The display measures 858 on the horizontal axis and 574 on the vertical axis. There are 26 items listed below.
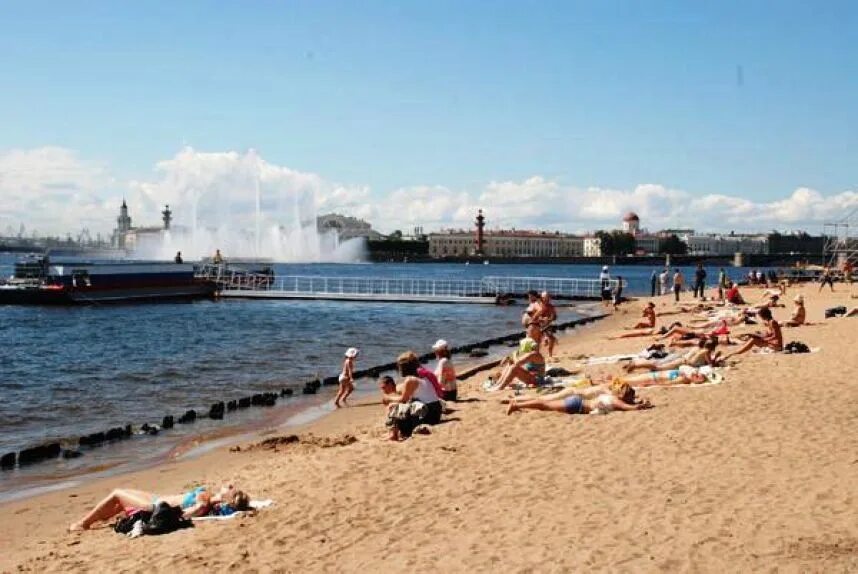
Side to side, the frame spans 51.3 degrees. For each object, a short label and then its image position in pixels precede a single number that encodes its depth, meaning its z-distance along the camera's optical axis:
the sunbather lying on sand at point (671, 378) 13.92
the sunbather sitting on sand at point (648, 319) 25.50
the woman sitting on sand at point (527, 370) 14.71
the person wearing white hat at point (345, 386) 16.94
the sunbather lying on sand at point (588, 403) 11.87
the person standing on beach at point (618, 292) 44.48
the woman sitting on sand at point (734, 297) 33.16
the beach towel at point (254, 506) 8.01
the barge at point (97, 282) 52.53
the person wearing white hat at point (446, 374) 13.80
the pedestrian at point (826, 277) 48.51
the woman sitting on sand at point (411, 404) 11.48
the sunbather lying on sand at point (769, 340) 17.61
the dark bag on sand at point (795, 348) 17.50
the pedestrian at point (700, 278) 41.25
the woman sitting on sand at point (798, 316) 24.84
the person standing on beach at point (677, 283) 41.56
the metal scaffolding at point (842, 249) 61.25
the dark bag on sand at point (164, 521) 7.73
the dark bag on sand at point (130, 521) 7.90
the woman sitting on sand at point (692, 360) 15.39
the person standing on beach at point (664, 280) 50.32
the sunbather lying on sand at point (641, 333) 24.43
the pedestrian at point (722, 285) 42.47
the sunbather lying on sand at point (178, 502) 8.09
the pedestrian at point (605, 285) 48.12
